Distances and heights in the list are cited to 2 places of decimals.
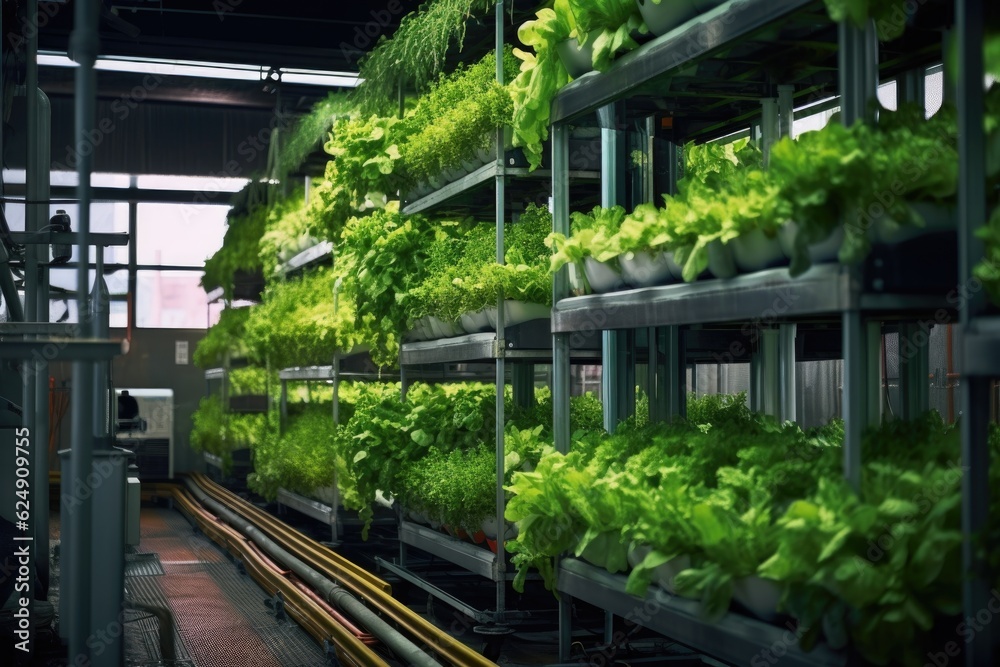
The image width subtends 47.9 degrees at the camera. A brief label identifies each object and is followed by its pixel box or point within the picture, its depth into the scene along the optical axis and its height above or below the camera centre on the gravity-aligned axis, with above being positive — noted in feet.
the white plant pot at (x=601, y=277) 13.98 +1.25
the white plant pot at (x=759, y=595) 10.31 -2.06
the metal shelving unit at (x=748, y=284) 9.51 +0.88
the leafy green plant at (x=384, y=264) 23.04 +2.33
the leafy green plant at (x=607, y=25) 13.07 +4.23
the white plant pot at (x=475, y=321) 19.61 +0.97
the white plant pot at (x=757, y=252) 10.72 +1.19
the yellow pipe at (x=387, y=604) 16.59 -4.17
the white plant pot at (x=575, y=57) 14.70 +4.22
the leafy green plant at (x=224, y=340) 41.11 +1.39
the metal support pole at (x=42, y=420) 18.62 -0.71
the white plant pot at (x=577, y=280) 14.85 +1.29
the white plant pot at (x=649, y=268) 12.54 +1.23
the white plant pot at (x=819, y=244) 9.70 +1.15
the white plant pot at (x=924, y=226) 9.51 +1.28
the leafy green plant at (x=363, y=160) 23.44 +4.62
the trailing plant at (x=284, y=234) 35.17 +4.53
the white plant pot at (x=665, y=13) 12.19 +3.98
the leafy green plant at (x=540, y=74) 14.82 +4.24
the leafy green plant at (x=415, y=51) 19.66 +6.41
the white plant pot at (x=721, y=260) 11.19 +1.15
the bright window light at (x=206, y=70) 36.83 +10.32
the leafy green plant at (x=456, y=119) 18.49 +4.46
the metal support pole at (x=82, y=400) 9.50 -0.19
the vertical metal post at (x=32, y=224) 18.67 +2.85
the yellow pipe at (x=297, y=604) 18.76 -4.68
